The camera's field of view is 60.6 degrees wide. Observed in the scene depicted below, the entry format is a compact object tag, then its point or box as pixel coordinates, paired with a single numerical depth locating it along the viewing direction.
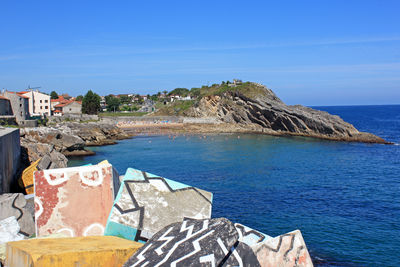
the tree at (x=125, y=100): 152.30
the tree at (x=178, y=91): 170.06
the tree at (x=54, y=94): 133.93
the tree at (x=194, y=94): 128.26
